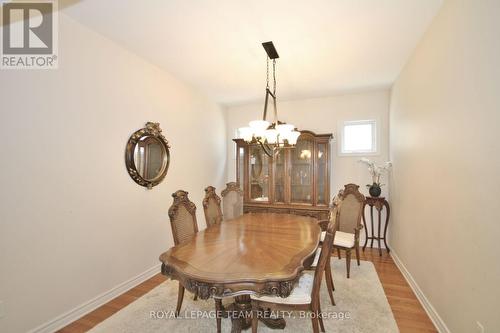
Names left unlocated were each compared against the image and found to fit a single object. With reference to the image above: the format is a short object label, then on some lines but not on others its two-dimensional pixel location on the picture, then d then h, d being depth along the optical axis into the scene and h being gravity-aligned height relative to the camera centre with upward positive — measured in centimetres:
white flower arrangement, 386 -6
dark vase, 375 -38
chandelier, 237 +33
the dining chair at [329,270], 177 -98
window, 420 +50
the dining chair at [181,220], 216 -51
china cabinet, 398 -20
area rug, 201 -135
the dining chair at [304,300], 165 -92
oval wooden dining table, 135 -62
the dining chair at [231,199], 345 -48
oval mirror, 277 +11
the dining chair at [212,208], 274 -50
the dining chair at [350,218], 298 -69
